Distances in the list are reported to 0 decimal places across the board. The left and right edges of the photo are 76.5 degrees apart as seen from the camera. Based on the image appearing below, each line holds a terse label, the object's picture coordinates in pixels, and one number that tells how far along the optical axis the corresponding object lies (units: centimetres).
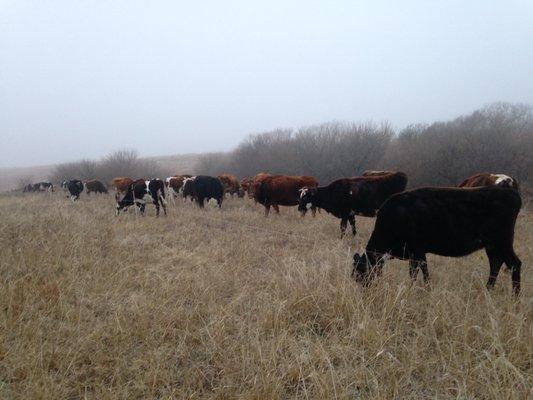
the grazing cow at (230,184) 2370
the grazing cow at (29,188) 3528
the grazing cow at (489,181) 987
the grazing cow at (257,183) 1520
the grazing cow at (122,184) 2344
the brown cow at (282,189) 1405
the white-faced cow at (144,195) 1341
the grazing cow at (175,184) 2122
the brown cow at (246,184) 2243
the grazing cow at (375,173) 1224
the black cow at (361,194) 974
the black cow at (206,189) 1734
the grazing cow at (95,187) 2802
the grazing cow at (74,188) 2302
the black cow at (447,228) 449
